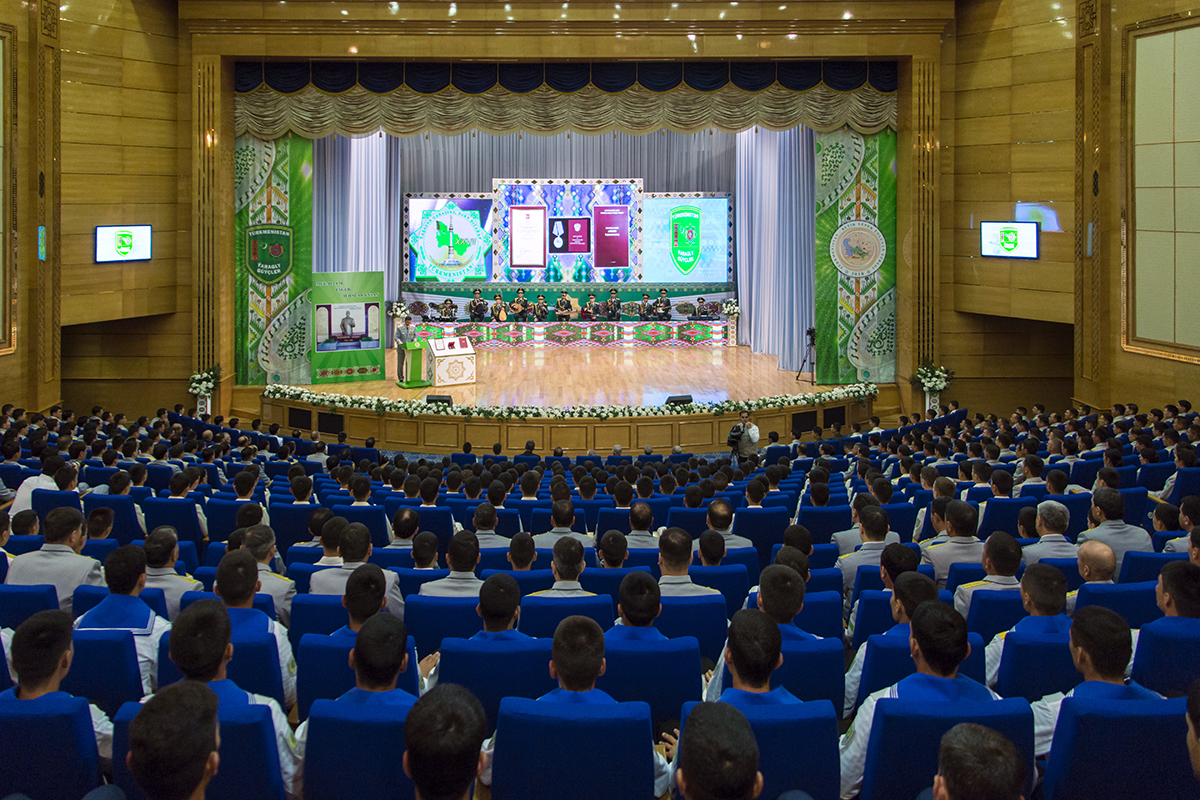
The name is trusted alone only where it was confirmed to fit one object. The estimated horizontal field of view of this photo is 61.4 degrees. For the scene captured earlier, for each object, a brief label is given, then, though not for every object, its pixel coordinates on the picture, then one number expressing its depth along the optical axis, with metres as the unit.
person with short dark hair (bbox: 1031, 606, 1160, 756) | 3.18
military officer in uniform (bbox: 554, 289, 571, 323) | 26.62
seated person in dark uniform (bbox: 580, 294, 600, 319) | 26.73
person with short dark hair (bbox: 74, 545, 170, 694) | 4.12
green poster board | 18.81
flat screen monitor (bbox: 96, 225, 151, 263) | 16.28
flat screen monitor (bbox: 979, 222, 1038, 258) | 16.81
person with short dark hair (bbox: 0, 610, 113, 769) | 3.02
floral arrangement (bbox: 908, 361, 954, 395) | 17.56
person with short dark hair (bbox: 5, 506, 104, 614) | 5.07
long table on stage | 25.78
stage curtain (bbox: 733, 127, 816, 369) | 21.34
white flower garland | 15.66
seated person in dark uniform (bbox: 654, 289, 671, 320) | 26.67
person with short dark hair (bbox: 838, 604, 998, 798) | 3.19
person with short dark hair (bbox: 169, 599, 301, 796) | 3.21
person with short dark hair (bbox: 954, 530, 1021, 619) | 4.75
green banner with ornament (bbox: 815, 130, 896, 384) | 18.12
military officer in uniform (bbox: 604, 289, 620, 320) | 26.62
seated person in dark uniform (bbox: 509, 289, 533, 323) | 26.22
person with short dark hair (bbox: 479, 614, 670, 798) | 3.12
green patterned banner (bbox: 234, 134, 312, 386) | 18.06
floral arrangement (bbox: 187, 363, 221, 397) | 17.22
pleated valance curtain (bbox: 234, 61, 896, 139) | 17.44
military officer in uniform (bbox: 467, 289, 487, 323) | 26.34
